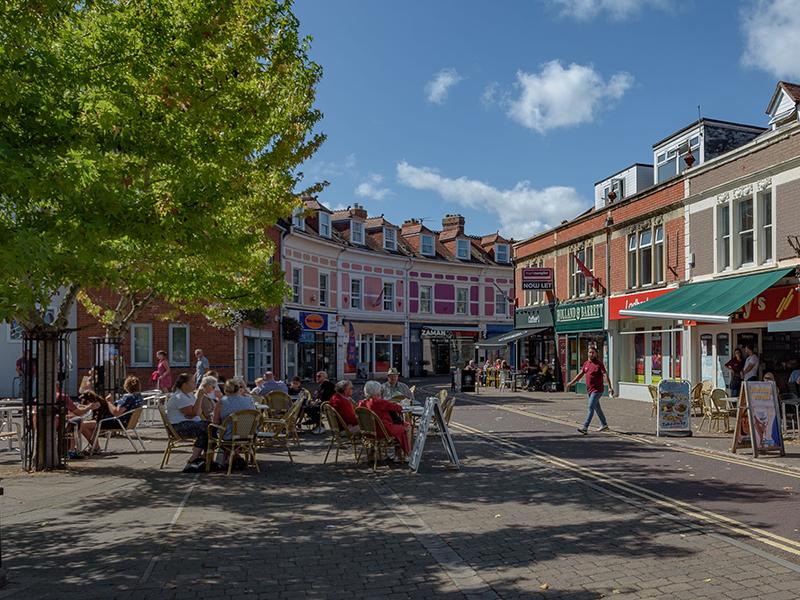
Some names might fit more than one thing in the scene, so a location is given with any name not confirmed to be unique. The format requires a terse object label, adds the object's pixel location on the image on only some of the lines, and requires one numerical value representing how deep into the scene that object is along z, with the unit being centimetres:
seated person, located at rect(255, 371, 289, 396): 1603
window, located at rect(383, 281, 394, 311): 4966
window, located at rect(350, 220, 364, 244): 4753
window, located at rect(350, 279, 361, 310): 4688
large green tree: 767
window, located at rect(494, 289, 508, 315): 5569
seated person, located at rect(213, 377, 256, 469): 1095
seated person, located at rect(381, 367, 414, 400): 1426
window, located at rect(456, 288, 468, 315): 5416
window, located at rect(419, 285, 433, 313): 5203
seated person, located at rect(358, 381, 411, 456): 1098
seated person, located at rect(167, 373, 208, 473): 1081
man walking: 1519
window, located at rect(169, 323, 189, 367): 2972
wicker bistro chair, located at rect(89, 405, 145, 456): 1217
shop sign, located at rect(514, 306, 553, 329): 3397
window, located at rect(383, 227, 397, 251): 5016
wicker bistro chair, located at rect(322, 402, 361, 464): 1145
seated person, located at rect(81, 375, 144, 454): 1230
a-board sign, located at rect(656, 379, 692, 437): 1487
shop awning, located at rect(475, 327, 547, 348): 3516
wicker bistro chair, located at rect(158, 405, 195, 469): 1095
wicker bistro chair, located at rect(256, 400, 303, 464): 1246
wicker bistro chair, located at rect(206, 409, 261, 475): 1051
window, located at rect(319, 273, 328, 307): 4369
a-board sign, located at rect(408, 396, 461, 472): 1061
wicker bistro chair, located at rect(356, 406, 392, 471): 1084
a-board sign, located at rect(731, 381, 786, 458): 1186
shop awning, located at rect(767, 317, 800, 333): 1486
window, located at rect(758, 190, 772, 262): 1897
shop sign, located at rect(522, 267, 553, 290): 3288
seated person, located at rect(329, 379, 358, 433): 1181
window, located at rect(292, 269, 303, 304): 4022
